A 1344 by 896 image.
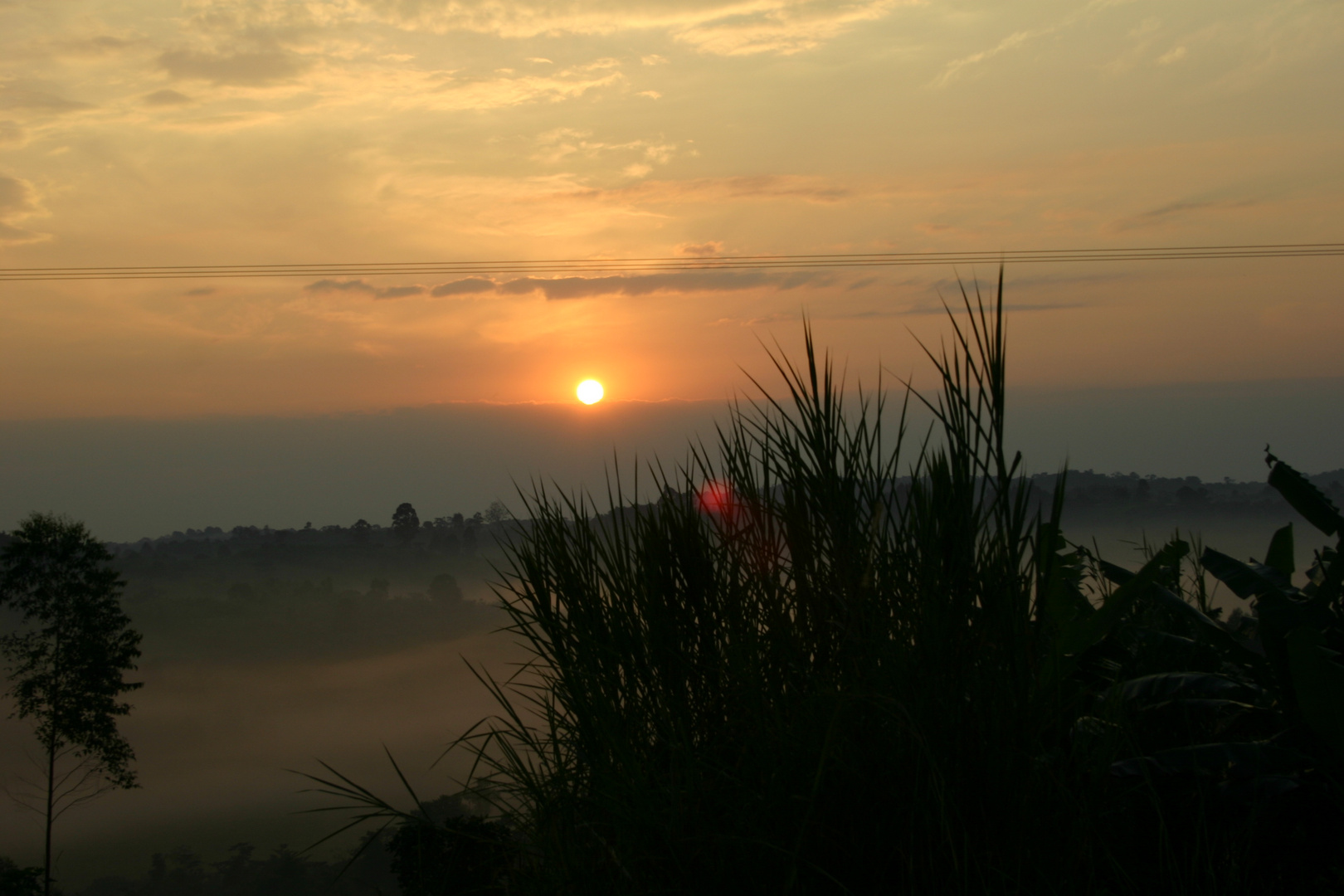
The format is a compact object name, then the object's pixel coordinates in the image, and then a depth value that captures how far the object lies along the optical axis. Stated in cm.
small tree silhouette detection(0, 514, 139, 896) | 3044
